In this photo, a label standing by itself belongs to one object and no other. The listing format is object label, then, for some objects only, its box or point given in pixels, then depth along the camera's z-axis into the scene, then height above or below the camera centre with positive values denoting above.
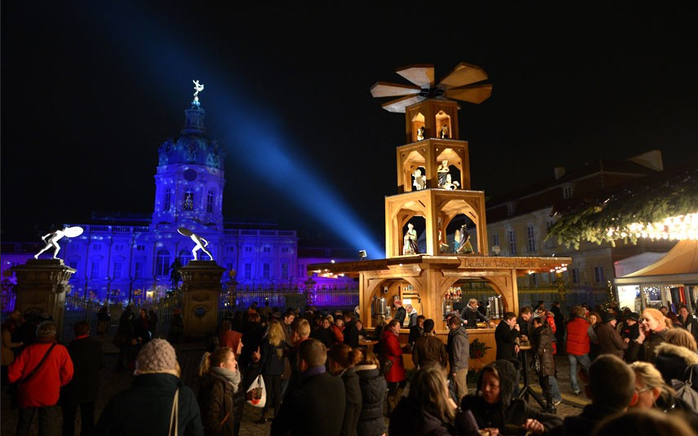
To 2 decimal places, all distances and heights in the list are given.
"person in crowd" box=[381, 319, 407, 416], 7.97 -1.21
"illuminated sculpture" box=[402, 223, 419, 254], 13.71 +1.59
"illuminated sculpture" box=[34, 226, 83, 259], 14.53 +2.04
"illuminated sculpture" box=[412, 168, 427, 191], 13.77 +3.56
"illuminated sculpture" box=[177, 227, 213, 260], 17.59 +2.31
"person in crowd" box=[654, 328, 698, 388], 4.44 -0.72
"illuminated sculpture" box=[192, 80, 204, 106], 59.03 +27.87
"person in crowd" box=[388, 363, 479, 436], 3.28 -0.92
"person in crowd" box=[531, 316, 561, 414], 8.22 -1.24
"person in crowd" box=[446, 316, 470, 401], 8.03 -1.08
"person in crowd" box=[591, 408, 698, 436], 1.67 -0.53
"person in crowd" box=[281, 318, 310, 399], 6.48 -0.56
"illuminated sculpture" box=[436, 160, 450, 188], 13.77 +3.83
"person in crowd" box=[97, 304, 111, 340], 16.16 -0.96
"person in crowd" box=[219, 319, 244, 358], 7.03 -0.75
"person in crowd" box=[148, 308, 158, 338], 14.25 -0.84
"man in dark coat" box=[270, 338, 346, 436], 3.61 -0.93
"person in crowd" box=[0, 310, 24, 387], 7.90 -0.98
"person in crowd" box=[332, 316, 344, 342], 9.02 -0.82
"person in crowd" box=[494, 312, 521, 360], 8.50 -0.90
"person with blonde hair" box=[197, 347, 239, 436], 4.25 -0.97
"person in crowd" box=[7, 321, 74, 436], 5.28 -1.01
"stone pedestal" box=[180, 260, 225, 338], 16.19 -0.19
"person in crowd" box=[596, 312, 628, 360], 8.76 -0.98
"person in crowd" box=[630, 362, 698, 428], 3.44 -0.80
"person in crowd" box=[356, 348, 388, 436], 5.05 -1.24
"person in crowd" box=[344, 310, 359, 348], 9.84 -0.91
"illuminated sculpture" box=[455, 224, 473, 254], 13.41 +1.59
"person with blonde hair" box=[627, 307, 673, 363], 6.63 -0.72
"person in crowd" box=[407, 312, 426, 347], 9.08 -0.77
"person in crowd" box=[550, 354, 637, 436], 2.73 -0.65
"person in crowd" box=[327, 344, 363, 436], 4.55 -0.85
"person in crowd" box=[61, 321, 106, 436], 5.84 -1.18
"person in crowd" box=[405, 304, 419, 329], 11.70 -0.58
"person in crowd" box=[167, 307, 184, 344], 14.90 -1.17
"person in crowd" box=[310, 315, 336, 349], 8.79 -0.82
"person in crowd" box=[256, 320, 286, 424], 7.72 -1.19
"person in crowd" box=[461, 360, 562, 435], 3.65 -0.98
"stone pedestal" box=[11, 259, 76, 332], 13.69 +0.27
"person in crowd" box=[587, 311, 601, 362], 9.91 -0.94
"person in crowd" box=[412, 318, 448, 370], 7.43 -0.99
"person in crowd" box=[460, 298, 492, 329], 12.59 -0.71
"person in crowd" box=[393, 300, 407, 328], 12.41 -0.59
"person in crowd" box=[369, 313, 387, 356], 10.40 -0.81
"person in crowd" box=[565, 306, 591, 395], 9.46 -1.05
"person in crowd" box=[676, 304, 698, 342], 10.92 -0.66
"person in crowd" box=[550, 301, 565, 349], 15.91 -1.17
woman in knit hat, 3.07 -0.79
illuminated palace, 50.97 +6.56
